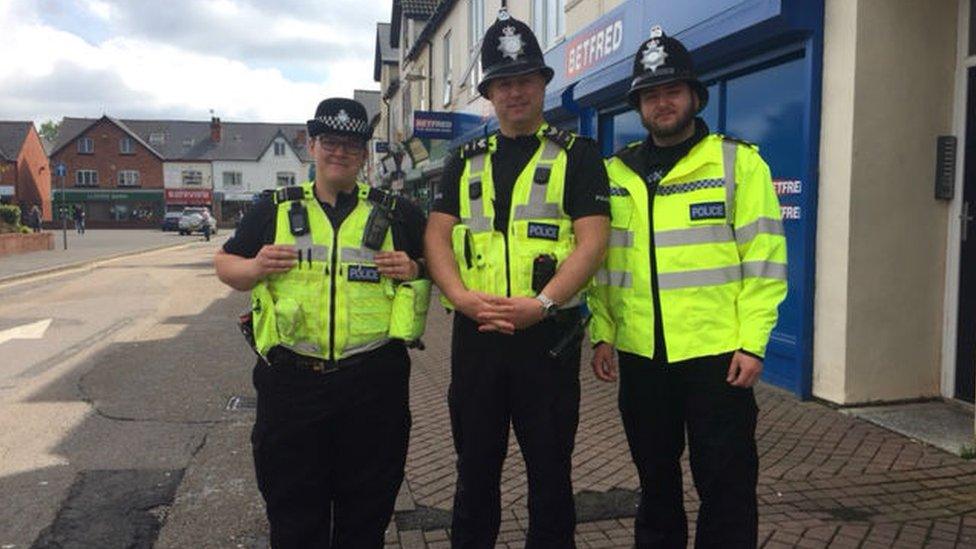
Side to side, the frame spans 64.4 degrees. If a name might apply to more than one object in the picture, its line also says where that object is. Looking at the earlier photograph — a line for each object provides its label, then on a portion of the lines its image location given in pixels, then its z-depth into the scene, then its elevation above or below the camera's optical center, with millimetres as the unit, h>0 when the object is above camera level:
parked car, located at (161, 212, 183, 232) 54031 -196
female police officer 2770 -419
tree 116300 +13602
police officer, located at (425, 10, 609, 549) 2725 -197
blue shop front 5875 +1065
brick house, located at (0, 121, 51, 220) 58938 +4054
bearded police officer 2766 -231
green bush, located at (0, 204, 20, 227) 23644 +133
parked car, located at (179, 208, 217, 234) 48875 -179
